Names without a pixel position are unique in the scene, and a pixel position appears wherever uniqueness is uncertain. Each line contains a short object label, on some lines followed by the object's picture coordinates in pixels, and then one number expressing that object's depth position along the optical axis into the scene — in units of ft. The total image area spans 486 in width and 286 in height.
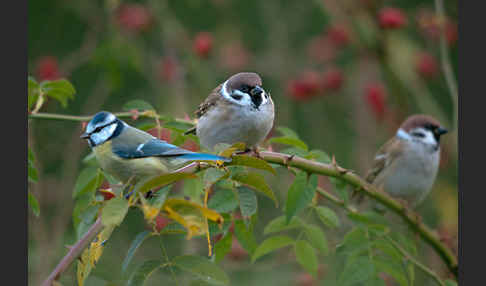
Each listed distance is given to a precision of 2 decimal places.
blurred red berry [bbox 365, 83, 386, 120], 33.32
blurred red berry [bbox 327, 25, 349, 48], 34.71
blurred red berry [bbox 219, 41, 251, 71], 35.47
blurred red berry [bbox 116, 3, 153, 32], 32.27
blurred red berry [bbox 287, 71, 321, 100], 34.09
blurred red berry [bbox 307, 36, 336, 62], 36.37
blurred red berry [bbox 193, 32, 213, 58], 31.42
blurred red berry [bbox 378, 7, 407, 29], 31.53
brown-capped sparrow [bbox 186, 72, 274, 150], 19.16
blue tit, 15.37
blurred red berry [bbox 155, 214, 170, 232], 21.34
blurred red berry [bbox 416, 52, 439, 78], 34.55
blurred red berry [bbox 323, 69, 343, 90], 34.64
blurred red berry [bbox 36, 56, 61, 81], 30.35
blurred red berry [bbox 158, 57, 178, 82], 31.21
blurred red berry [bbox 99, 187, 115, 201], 12.67
